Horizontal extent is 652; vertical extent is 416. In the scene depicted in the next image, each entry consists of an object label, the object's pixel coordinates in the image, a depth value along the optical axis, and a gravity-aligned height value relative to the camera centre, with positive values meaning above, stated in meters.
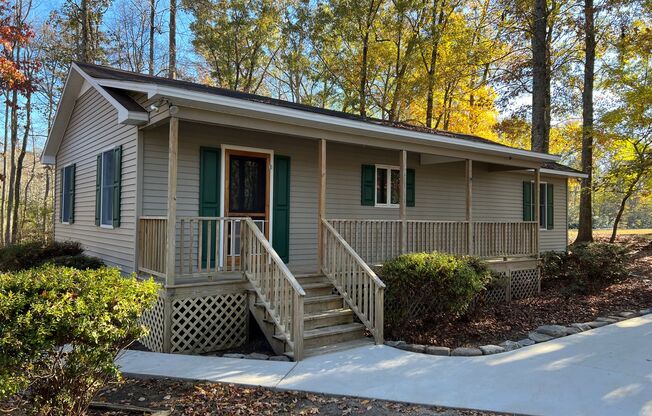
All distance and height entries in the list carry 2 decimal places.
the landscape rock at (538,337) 6.18 -1.68
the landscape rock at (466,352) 5.46 -1.67
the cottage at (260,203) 5.80 +0.27
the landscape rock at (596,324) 6.98 -1.66
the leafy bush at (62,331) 2.78 -0.78
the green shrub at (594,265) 9.48 -0.98
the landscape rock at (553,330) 6.44 -1.65
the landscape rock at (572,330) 6.58 -1.67
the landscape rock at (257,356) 5.28 -1.70
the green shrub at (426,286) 6.15 -0.96
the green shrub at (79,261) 7.86 -0.85
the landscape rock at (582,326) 6.79 -1.65
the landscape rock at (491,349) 5.55 -1.66
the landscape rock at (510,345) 5.73 -1.67
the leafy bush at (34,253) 8.95 -0.80
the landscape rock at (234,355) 5.43 -1.73
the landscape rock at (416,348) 5.59 -1.66
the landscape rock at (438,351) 5.50 -1.66
